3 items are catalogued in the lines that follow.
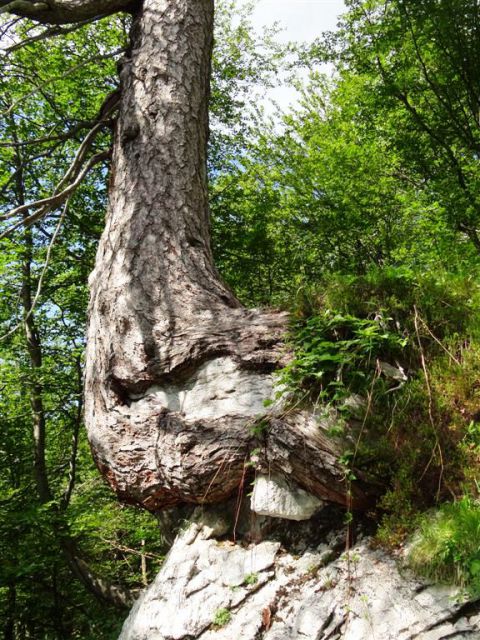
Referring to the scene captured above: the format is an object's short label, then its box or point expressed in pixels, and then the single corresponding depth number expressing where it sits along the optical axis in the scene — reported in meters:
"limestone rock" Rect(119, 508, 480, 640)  1.55
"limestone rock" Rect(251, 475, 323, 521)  2.01
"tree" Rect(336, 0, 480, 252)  6.95
